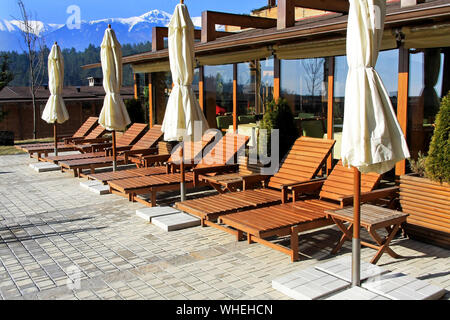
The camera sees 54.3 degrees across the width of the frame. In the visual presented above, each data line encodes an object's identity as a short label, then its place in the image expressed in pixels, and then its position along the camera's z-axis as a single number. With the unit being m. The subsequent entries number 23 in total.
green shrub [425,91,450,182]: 5.02
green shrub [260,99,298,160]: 8.29
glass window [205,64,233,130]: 12.15
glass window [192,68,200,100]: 13.03
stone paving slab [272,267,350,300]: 3.93
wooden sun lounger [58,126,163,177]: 9.81
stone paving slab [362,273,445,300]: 3.80
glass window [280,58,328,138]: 9.21
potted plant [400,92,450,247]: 5.05
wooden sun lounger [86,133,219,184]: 8.20
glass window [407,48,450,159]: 7.19
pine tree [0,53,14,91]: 28.28
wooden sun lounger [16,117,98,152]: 13.64
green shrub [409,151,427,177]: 5.64
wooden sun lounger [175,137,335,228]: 5.88
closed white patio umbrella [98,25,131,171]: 9.03
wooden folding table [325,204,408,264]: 4.59
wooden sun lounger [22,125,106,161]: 12.02
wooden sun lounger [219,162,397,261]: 4.95
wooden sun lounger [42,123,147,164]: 10.70
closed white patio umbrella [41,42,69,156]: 11.83
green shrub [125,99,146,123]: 15.35
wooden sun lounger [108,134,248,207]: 7.29
